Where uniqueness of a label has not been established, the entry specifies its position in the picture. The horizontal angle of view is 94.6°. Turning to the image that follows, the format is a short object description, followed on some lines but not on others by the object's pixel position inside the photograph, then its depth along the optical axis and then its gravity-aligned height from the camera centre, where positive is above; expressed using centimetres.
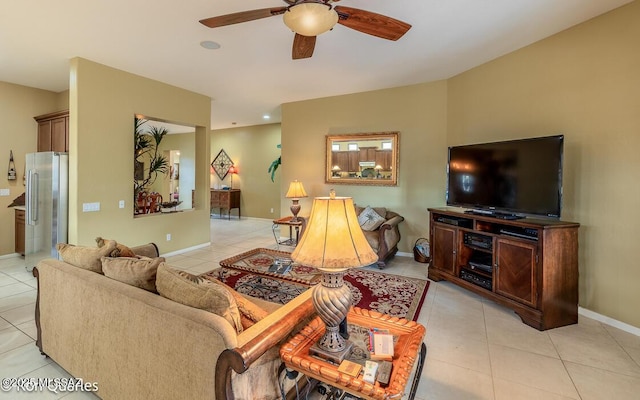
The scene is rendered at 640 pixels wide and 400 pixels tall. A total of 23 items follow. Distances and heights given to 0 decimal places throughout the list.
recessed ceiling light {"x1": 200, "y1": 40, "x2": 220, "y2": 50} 341 +174
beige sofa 121 -72
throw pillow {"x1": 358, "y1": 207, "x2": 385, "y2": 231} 466 -40
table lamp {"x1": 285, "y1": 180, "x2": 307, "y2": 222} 523 +1
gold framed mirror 525 +67
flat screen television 282 +21
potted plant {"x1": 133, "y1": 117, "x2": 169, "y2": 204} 457 +51
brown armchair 437 -65
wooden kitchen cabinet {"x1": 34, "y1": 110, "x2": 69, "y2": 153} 455 +96
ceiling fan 206 +138
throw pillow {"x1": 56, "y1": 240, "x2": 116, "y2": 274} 186 -42
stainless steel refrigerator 388 -19
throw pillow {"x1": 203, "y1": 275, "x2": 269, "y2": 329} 152 -65
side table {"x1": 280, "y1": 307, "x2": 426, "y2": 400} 118 -75
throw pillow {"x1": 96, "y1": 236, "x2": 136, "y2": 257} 194 -40
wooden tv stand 270 -69
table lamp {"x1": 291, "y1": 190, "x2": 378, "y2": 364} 134 -29
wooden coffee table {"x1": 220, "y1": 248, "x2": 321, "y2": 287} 300 -83
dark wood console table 905 -19
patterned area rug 310 -113
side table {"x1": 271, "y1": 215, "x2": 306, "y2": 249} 503 -51
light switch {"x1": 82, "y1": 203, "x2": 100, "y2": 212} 392 -21
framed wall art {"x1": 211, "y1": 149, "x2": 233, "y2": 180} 956 +95
